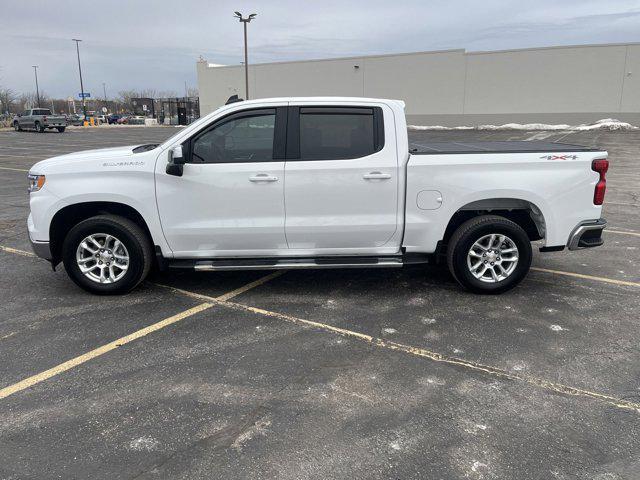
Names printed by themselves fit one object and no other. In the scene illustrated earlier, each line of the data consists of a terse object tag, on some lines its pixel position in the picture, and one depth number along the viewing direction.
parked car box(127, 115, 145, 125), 72.62
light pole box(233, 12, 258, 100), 37.58
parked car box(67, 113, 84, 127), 63.56
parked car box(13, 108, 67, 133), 41.19
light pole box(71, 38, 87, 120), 67.81
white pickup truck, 4.92
